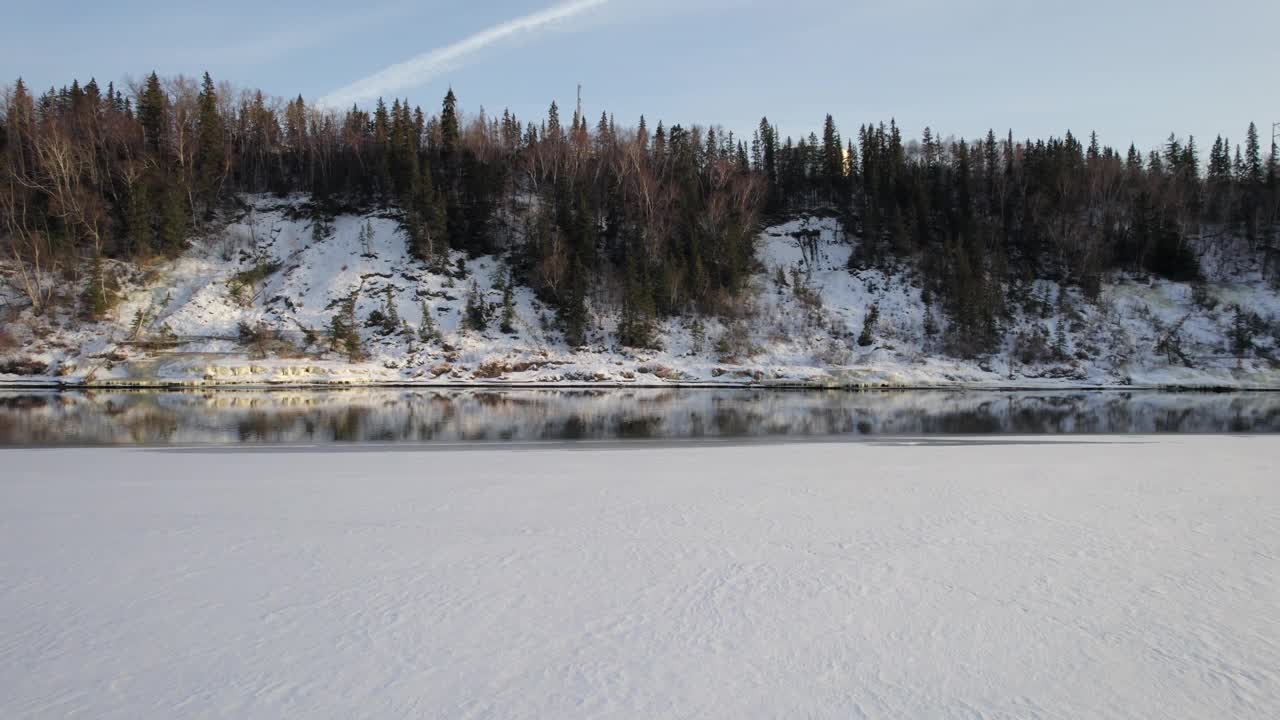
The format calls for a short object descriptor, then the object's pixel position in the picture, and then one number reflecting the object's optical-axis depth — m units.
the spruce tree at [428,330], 43.66
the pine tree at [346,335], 41.53
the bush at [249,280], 45.22
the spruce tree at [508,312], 45.69
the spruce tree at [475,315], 45.50
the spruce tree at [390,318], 43.94
